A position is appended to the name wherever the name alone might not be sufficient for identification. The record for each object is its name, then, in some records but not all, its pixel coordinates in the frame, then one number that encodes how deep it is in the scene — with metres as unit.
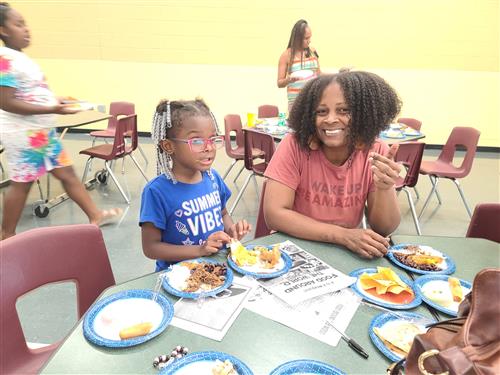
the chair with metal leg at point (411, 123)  4.25
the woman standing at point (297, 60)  4.01
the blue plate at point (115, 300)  0.83
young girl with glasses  1.41
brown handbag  0.51
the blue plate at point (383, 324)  0.82
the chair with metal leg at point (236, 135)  3.99
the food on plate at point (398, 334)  0.84
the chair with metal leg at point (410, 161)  3.00
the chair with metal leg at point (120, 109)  4.86
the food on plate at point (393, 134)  3.54
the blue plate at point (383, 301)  0.99
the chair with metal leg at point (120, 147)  3.65
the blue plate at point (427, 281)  1.00
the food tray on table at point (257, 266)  1.11
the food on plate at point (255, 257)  1.17
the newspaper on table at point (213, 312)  0.89
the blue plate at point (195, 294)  1.00
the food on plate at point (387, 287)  1.04
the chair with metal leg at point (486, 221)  1.66
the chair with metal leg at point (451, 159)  3.49
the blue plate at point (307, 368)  0.77
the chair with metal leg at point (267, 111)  5.05
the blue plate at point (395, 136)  3.51
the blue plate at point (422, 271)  1.17
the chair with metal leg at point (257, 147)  3.22
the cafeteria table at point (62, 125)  3.41
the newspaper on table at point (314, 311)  0.91
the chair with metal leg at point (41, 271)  1.10
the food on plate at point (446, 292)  1.03
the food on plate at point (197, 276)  1.04
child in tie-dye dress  2.49
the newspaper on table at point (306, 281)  1.03
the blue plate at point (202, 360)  0.76
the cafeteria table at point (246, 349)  0.78
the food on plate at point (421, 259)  1.20
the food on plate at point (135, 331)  0.85
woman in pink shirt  1.44
